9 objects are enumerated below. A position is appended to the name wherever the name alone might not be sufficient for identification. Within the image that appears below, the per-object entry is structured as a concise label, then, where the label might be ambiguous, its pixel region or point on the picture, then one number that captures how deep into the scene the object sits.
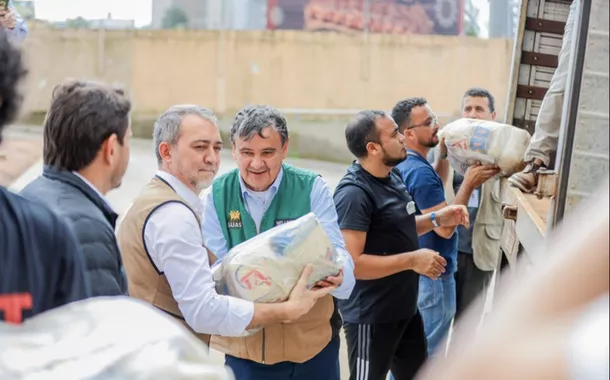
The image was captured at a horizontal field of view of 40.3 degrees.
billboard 24.95
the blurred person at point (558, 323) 0.69
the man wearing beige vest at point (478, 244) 5.55
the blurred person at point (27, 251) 2.02
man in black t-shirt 4.12
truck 2.88
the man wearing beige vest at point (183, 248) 2.91
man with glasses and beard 4.99
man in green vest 3.54
